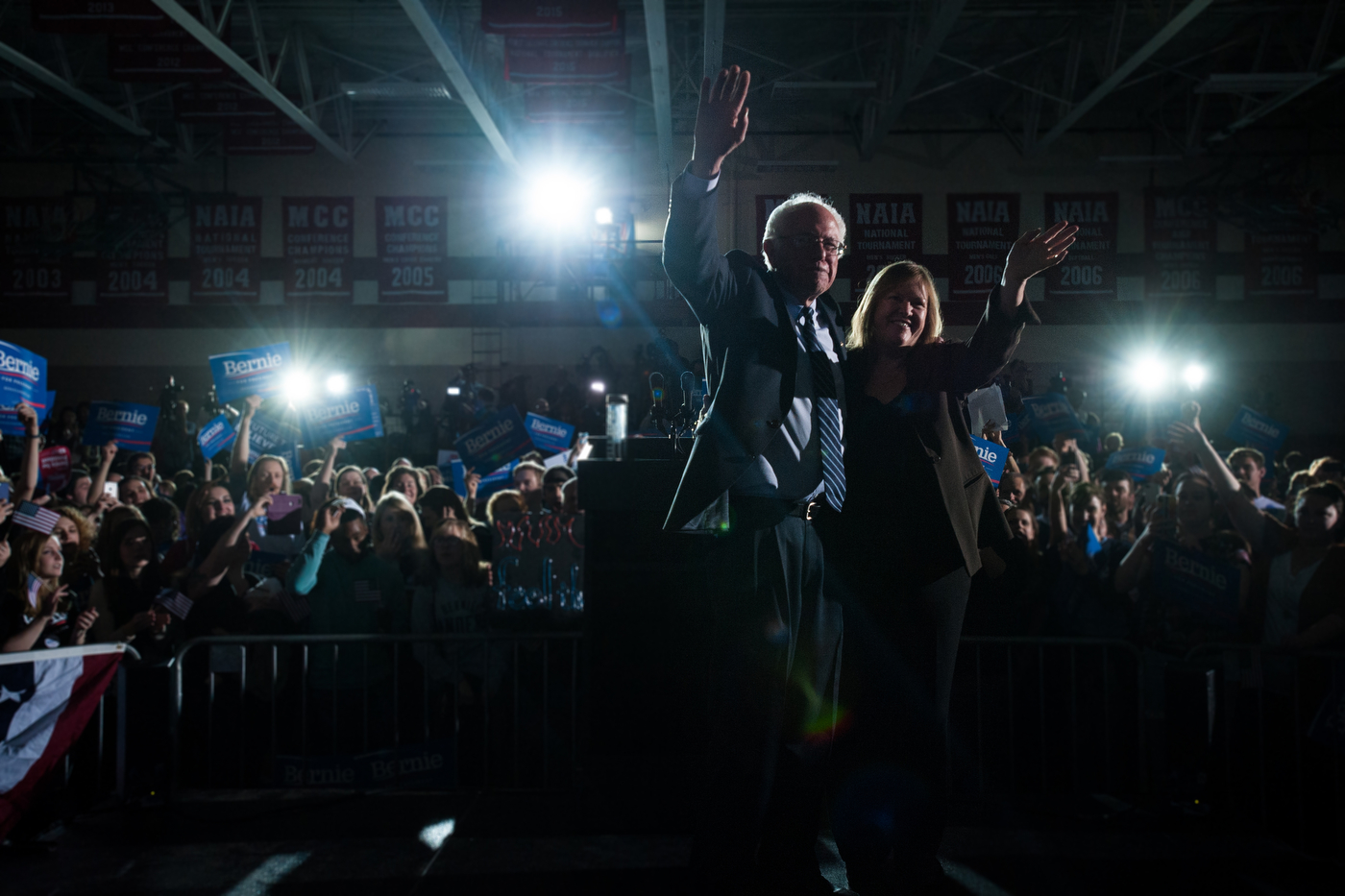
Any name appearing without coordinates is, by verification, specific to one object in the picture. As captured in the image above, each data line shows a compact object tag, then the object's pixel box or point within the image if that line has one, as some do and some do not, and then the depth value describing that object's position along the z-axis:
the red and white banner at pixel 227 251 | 13.62
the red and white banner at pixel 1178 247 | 10.66
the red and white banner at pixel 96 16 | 8.27
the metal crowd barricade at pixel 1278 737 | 3.40
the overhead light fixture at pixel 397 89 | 11.05
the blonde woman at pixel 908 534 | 2.15
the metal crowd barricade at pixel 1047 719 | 3.77
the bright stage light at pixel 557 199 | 14.37
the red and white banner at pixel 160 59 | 9.90
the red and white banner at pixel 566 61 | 9.66
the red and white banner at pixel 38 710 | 3.26
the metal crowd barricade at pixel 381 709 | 4.11
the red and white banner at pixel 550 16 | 8.66
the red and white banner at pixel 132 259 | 14.14
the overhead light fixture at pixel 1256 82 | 10.66
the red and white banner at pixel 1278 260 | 12.13
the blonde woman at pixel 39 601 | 3.94
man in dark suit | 2.09
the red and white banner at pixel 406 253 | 13.53
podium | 3.50
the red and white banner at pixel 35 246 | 14.07
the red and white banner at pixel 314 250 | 13.60
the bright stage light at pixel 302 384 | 15.69
